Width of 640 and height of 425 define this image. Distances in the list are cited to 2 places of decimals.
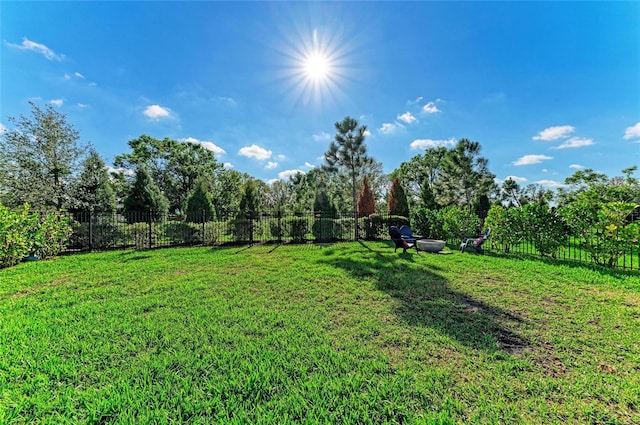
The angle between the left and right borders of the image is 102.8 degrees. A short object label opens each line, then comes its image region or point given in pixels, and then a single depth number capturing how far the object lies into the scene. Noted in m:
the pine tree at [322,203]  18.16
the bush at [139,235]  10.34
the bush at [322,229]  11.31
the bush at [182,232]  10.91
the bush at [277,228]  11.46
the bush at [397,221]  11.72
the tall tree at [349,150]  17.83
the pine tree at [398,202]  15.13
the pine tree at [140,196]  15.54
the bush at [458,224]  10.09
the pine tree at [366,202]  18.69
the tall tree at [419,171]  31.98
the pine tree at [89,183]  10.97
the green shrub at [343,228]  11.70
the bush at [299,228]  11.39
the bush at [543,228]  6.91
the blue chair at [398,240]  7.92
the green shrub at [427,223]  10.77
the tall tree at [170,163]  27.89
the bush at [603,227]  5.70
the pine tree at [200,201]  15.61
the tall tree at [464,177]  26.50
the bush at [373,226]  11.90
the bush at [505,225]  7.85
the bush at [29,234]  6.64
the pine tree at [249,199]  17.54
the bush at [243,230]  11.28
